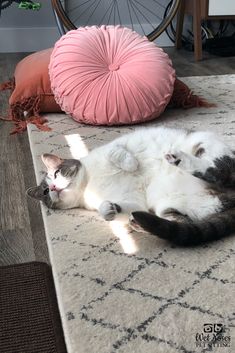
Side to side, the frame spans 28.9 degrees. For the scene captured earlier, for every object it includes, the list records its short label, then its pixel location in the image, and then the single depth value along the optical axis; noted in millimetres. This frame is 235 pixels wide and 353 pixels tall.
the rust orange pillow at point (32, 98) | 2297
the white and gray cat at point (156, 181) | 1284
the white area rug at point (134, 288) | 969
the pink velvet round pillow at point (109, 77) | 2084
